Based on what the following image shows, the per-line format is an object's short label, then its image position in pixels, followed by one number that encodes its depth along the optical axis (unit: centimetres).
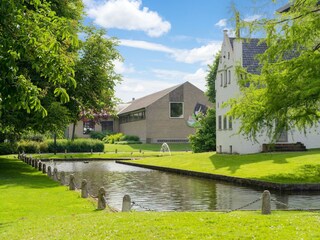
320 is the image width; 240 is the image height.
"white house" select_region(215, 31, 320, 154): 3170
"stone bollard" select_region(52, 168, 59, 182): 2019
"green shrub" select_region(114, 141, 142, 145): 6166
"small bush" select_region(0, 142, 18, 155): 4745
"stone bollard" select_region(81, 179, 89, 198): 1448
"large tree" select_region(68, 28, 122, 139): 2543
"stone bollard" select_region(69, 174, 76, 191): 1653
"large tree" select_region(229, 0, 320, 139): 1745
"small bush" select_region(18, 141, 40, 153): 4905
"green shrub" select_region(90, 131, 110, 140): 6981
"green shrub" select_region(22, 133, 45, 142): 5343
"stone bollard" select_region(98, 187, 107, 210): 1233
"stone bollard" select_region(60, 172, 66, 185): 1843
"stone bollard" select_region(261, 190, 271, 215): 1060
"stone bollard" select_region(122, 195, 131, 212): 1122
